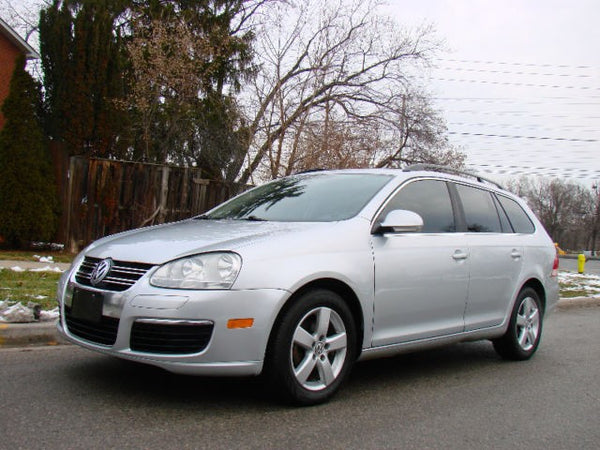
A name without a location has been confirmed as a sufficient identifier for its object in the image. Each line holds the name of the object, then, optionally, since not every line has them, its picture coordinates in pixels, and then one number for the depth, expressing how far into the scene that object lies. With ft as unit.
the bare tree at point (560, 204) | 303.89
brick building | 59.88
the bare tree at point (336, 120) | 51.70
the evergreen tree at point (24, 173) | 41.04
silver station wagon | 12.08
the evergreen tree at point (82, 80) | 44.21
